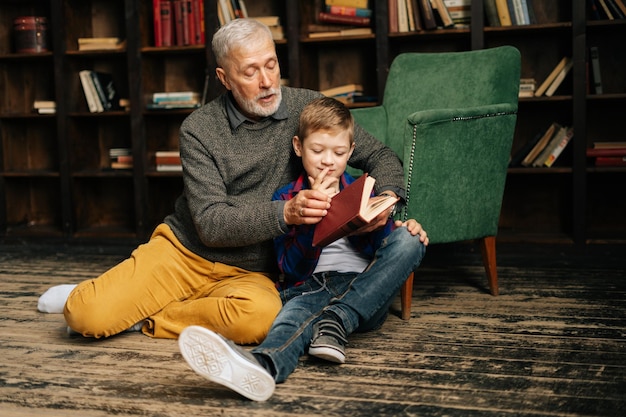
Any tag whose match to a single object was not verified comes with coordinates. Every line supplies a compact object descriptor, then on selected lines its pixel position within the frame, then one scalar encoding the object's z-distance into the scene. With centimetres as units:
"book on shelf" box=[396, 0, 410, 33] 368
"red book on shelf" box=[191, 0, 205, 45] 393
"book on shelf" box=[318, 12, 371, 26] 379
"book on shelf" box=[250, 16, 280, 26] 387
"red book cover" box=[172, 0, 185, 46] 396
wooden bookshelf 364
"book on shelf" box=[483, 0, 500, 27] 359
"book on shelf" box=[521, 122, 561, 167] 361
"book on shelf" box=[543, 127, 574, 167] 356
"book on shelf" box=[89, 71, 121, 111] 416
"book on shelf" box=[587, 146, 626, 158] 351
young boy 184
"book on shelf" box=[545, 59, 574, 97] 355
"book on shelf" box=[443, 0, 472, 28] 362
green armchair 238
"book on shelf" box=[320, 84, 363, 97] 384
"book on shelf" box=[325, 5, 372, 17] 378
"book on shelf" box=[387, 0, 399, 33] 368
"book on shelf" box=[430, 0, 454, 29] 361
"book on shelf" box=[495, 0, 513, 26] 358
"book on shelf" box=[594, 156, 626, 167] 352
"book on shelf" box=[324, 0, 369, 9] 381
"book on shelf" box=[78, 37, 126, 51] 410
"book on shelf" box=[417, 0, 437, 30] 362
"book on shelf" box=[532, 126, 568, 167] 358
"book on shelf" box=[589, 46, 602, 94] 354
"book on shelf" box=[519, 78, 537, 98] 362
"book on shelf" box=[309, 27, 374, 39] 377
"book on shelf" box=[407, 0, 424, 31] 366
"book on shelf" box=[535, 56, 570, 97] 356
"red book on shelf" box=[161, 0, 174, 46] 398
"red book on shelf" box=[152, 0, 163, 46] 398
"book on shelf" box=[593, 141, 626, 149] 353
